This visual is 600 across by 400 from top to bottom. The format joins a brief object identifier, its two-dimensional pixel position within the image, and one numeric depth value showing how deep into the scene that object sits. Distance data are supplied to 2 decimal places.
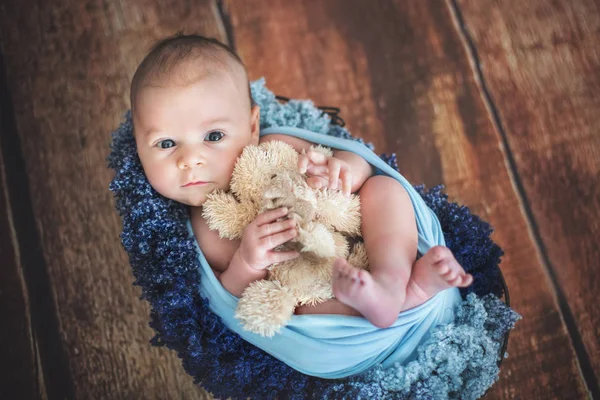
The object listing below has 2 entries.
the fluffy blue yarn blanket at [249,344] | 0.92
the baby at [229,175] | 0.86
